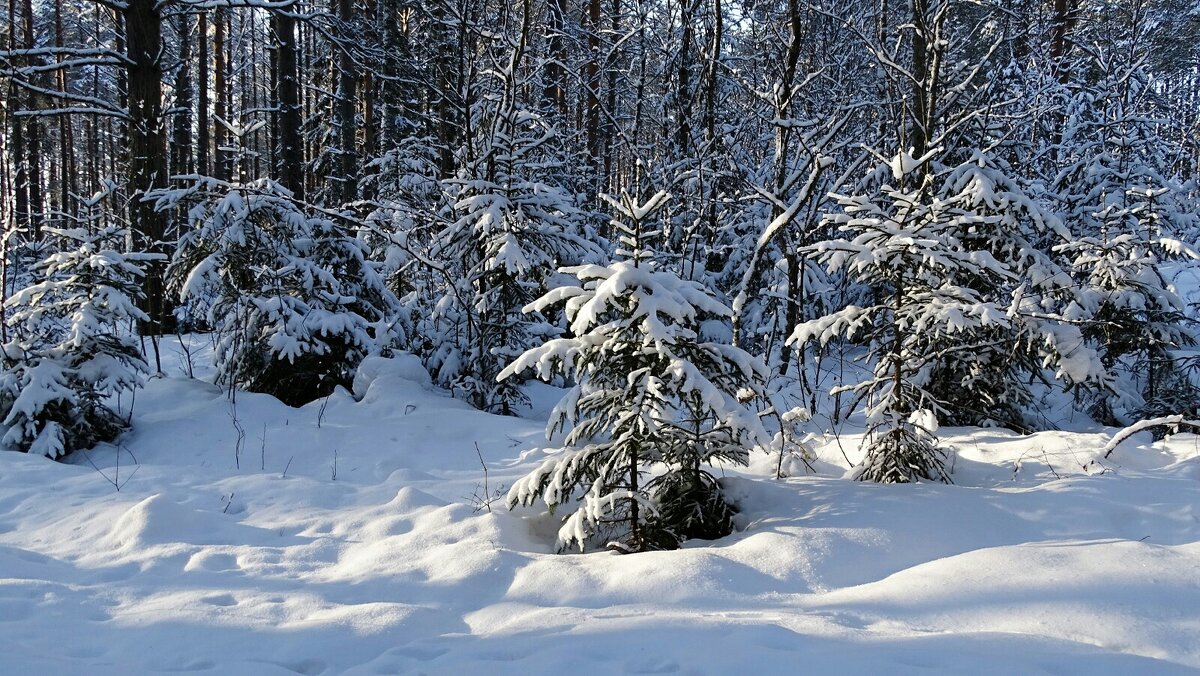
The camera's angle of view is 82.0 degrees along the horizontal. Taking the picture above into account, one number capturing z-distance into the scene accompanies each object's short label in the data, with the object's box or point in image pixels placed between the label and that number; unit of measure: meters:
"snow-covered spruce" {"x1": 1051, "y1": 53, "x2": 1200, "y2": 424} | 6.82
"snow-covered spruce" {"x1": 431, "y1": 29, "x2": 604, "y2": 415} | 7.52
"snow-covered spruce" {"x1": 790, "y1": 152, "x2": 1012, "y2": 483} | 4.59
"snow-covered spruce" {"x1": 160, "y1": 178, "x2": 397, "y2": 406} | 7.59
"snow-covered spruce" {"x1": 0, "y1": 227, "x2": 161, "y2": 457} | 6.36
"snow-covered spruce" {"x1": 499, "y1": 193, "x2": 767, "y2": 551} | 3.86
